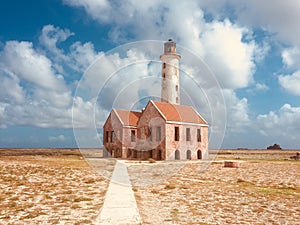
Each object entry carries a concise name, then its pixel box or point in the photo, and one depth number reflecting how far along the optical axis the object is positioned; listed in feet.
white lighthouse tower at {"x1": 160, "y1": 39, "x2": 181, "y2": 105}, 147.84
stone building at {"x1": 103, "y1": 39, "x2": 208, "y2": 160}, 122.21
